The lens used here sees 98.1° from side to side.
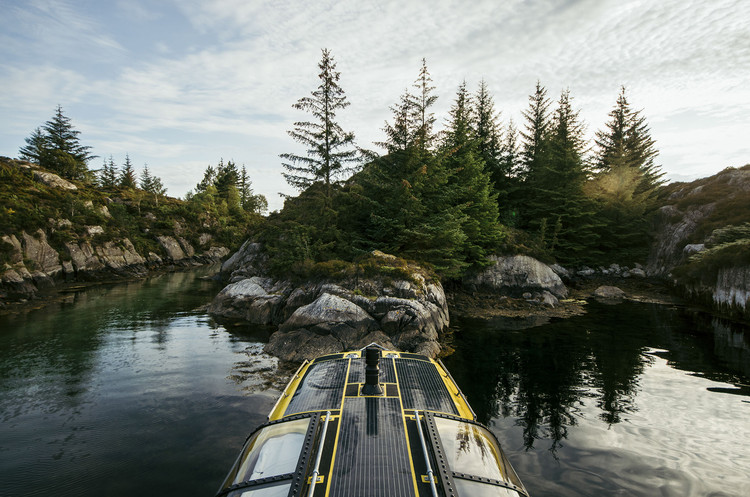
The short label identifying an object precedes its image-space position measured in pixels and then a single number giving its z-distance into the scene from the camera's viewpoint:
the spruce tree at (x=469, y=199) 26.73
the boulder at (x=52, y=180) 53.00
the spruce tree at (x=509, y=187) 38.75
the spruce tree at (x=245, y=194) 98.38
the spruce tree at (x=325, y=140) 28.06
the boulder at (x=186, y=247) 62.09
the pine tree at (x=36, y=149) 64.25
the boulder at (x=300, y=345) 15.45
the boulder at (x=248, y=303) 22.41
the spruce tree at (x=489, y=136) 39.81
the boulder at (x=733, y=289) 21.03
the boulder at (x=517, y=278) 28.72
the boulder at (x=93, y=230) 43.21
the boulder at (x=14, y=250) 30.82
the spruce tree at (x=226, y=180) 88.69
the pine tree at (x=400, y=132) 27.00
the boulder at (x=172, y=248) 57.33
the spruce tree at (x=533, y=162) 39.28
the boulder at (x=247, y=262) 32.87
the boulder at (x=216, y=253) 66.31
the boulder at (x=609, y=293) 29.46
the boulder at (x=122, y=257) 42.75
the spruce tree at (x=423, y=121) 26.47
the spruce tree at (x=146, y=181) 98.67
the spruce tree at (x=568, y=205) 36.09
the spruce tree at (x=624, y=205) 37.44
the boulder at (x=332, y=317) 16.41
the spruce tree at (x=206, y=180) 95.38
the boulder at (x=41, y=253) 33.56
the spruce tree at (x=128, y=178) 88.62
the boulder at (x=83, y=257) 38.56
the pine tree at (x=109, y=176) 92.31
